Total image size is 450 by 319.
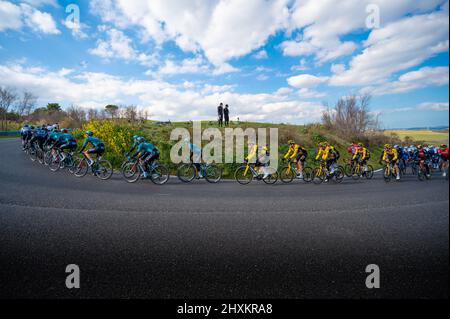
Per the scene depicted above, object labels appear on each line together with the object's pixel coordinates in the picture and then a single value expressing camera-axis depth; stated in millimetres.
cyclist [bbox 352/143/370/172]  10891
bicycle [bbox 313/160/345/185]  9828
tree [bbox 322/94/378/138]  21172
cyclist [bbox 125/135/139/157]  8405
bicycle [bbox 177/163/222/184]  9217
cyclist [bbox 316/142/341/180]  9904
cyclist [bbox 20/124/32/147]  13258
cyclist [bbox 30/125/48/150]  11734
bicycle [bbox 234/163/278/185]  9148
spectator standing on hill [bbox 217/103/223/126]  19469
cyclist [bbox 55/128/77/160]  9930
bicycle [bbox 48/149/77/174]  9760
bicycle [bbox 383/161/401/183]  9820
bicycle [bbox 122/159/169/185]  8406
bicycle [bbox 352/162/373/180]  11016
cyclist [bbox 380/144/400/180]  9459
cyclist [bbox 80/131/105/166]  8812
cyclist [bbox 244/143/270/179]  9102
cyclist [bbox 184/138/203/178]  9156
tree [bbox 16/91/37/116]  22967
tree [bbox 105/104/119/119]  19866
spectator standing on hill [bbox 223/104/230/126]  19698
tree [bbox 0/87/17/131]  17795
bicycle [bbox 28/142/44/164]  11557
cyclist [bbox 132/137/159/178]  8297
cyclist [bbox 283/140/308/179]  9703
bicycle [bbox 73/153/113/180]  8656
